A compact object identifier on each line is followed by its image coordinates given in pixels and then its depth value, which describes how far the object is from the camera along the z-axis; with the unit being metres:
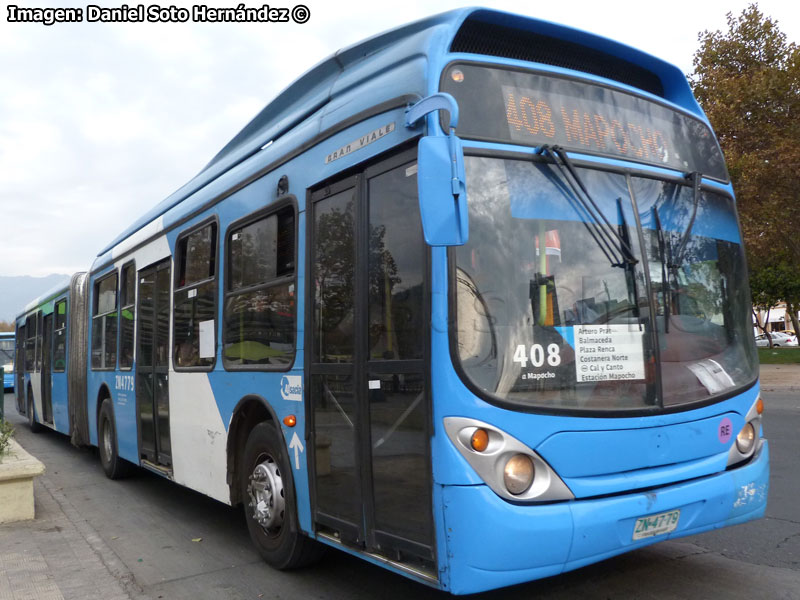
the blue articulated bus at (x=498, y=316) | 3.60
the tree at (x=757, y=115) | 19.48
